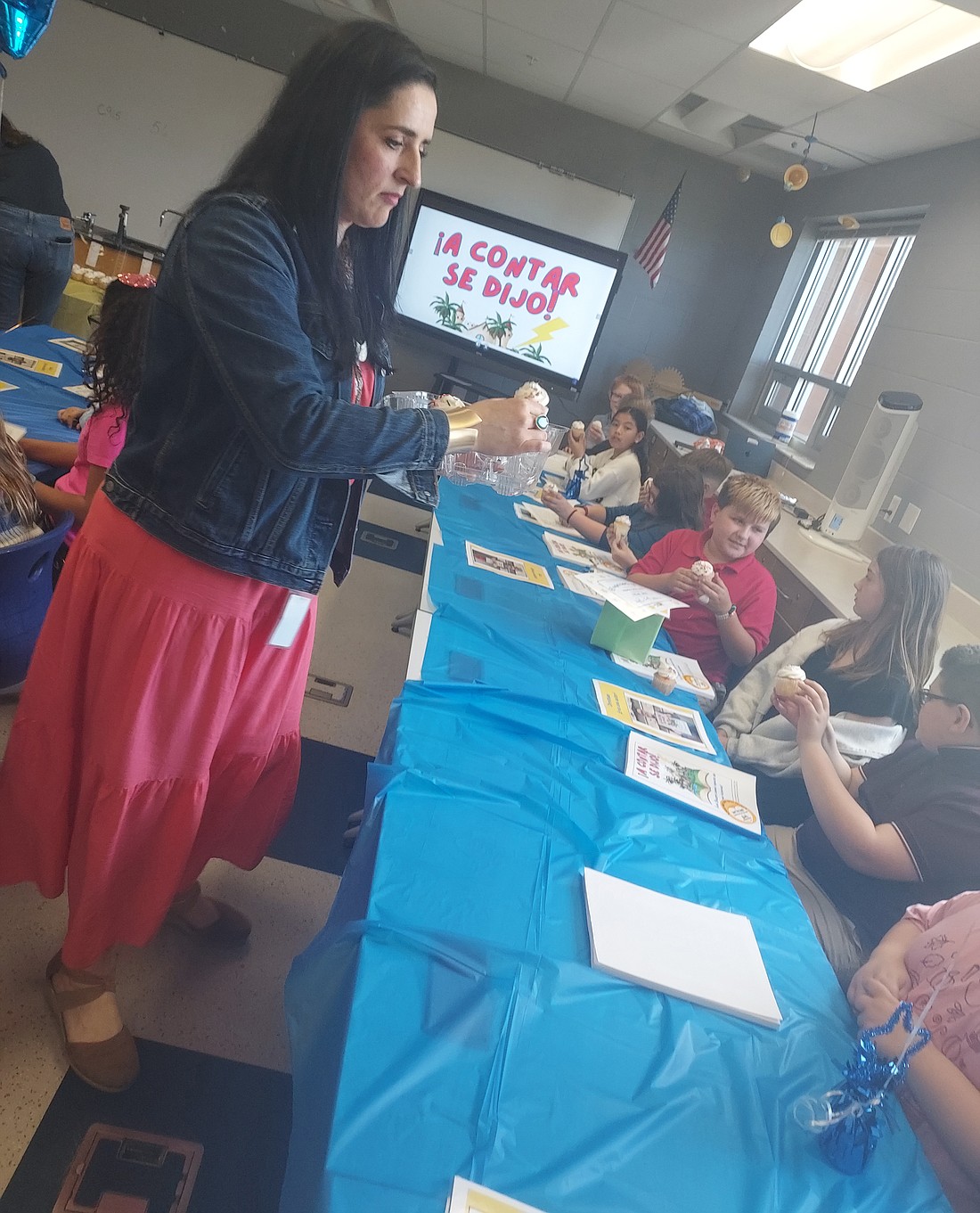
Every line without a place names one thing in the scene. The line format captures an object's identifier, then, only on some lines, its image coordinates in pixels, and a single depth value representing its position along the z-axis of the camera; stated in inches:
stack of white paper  39.9
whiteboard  223.1
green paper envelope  78.0
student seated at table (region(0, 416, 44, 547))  67.7
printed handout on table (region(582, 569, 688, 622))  76.0
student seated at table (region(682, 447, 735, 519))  122.4
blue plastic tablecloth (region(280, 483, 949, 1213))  29.9
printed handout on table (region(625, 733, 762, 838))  57.7
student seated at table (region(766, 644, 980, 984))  51.3
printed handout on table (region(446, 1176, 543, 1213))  27.5
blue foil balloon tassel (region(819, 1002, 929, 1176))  33.9
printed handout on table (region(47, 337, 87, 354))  122.1
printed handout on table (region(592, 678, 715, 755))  66.9
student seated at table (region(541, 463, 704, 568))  122.6
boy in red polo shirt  96.2
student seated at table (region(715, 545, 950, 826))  66.5
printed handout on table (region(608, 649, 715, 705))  78.1
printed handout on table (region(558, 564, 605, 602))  93.0
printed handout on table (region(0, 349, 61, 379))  111.3
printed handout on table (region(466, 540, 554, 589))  92.4
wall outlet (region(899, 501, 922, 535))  130.7
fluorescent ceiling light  115.3
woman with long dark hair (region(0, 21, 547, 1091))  37.0
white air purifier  133.7
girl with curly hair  71.6
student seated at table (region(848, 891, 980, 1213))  36.4
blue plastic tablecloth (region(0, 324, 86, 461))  95.7
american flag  217.5
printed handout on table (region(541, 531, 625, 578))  108.0
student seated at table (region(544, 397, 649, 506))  138.8
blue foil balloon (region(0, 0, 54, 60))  54.7
